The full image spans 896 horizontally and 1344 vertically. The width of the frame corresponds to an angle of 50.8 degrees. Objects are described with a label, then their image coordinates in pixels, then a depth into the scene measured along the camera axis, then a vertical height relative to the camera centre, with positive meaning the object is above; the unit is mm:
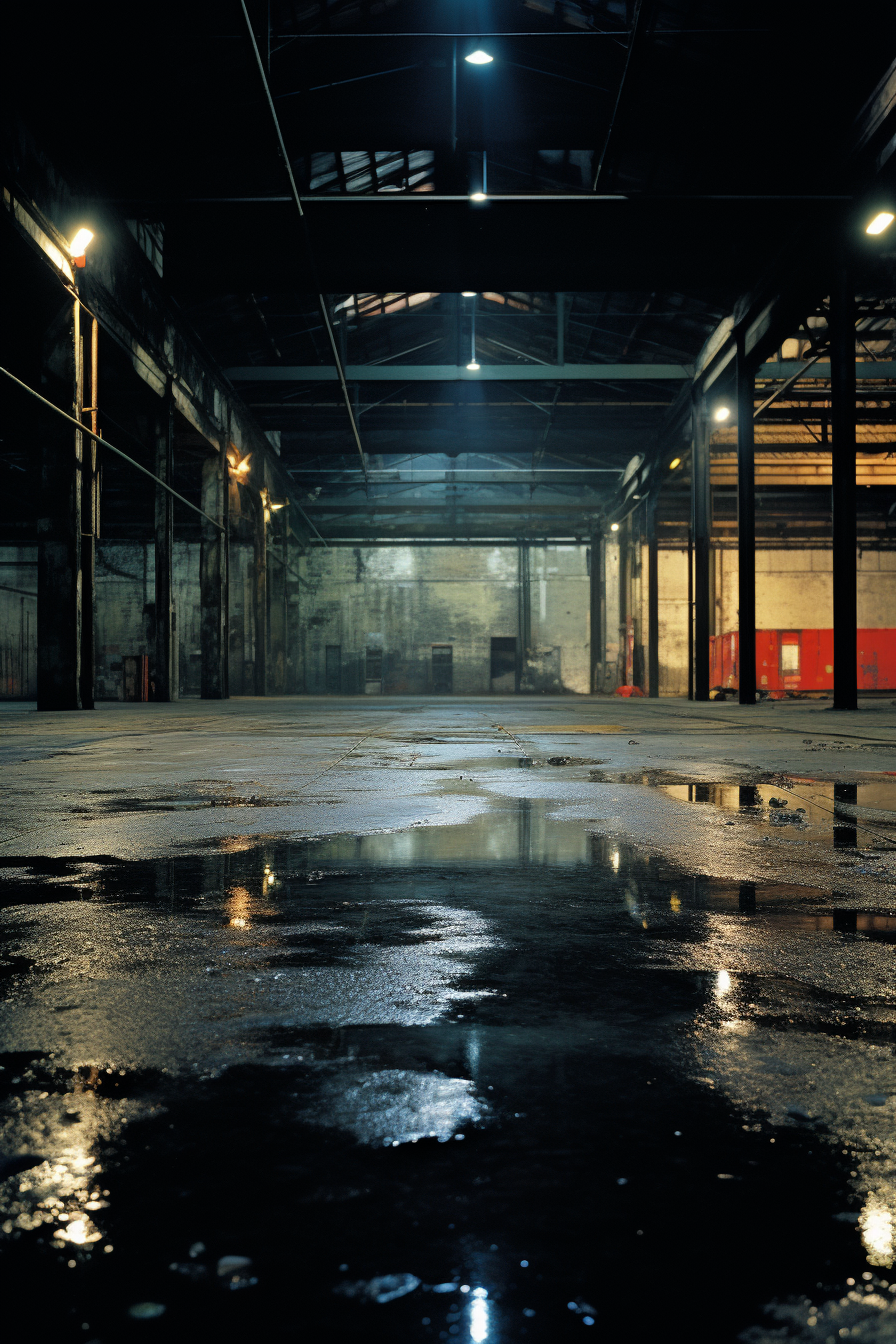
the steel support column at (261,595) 24703 +1890
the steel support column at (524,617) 33688 +1645
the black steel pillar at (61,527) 11875 +1777
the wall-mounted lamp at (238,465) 21281 +4595
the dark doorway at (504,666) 33844 -103
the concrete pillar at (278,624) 28875 +1296
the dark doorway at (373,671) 33719 -245
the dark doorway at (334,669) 33781 -162
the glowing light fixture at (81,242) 11544 +5216
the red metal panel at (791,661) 26219 -11
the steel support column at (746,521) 16031 +2385
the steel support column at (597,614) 33125 +1718
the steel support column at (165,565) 16750 +1819
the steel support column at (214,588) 20281 +1668
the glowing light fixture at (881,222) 11273 +5275
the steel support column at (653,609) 24844 +1426
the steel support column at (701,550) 19484 +2320
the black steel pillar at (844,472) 12602 +2542
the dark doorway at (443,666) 33812 -84
